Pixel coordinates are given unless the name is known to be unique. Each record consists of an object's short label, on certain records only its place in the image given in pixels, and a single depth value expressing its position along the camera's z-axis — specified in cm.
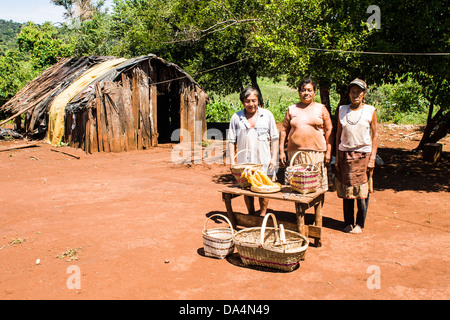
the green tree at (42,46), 2798
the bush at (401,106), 1346
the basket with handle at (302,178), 461
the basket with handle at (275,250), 396
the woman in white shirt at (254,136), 521
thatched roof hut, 1274
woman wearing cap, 495
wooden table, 461
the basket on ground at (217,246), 440
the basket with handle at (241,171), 502
